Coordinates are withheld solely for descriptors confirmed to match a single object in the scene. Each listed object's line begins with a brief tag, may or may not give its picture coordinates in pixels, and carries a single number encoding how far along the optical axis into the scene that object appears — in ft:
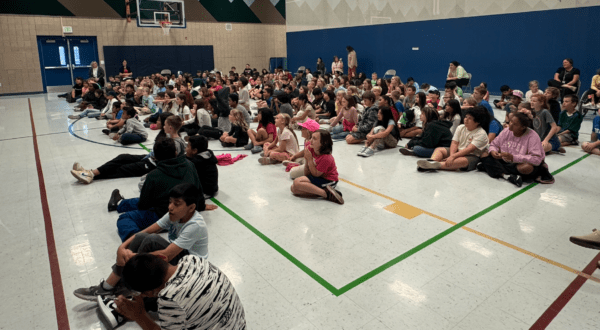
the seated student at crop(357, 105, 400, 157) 25.54
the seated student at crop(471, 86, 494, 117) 26.25
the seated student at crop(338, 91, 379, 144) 27.20
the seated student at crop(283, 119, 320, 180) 19.98
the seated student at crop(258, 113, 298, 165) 22.63
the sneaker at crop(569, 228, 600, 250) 12.23
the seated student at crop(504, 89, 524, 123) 28.40
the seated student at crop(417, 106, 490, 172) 20.67
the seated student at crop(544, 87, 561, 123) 27.07
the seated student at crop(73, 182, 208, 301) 10.00
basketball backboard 69.97
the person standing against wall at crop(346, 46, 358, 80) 65.72
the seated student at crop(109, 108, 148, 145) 28.37
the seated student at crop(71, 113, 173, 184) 20.06
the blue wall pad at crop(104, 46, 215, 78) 71.77
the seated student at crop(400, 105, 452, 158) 23.82
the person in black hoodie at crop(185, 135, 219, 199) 16.83
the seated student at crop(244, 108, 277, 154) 25.71
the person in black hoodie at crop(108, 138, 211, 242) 13.01
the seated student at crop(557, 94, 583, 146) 26.32
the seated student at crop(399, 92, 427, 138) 29.39
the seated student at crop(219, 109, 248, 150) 27.73
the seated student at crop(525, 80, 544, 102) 37.73
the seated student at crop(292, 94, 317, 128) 31.35
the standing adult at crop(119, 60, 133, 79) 67.46
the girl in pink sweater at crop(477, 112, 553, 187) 18.98
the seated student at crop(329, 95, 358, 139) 29.55
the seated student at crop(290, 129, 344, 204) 16.96
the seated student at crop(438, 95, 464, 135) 24.95
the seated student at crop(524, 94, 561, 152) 24.17
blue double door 65.36
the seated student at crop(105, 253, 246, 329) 6.65
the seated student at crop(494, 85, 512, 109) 42.88
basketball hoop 71.66
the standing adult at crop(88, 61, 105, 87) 60.59
